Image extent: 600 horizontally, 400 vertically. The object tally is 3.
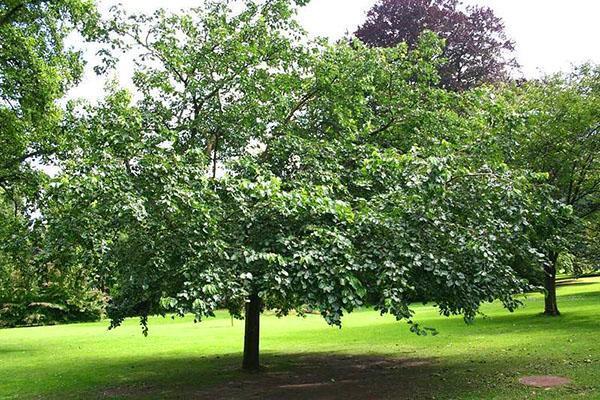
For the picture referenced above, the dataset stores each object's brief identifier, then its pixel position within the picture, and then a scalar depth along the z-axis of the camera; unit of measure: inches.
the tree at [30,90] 567.5
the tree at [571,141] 717.3
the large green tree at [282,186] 325.4
